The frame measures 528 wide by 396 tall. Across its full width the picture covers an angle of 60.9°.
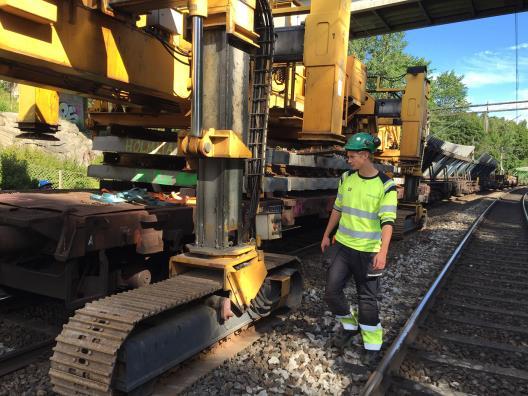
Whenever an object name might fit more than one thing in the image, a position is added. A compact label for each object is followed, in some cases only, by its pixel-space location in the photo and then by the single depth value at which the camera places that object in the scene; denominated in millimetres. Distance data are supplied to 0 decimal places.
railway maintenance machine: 2803
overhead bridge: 11141
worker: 3916
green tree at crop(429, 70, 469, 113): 63562
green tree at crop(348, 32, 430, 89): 41875
